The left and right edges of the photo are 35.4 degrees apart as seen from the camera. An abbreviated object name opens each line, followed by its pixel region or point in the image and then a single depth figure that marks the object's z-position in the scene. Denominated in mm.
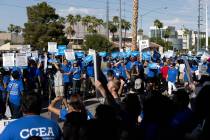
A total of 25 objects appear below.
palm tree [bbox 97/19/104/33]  69576
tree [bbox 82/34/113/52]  45447
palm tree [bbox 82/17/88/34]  70132
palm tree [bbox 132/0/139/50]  23071
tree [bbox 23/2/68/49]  46632
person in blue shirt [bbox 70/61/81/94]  12986
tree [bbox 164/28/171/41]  93428
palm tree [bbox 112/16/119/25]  72920
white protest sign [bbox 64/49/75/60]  14120
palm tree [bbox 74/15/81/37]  69601
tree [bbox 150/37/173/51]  75331
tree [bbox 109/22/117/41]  69887
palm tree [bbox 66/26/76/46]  66863
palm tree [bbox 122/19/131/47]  71514
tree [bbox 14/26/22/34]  82826
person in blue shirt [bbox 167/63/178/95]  14080
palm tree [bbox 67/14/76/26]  68514
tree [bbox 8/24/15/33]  82140
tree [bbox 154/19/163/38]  85074
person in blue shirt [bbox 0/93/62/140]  3114
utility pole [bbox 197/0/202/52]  46191
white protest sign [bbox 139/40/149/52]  17253
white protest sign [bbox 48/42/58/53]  14815
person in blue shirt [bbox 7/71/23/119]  7648
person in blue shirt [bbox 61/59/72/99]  12726
